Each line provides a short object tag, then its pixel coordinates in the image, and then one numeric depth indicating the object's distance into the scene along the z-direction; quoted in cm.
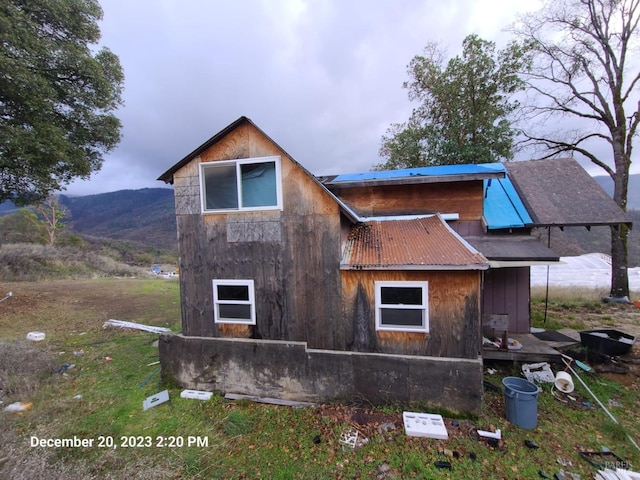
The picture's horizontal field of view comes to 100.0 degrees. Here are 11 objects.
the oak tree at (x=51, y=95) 834
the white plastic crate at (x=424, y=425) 463
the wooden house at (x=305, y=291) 524
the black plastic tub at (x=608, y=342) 671
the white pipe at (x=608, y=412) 440
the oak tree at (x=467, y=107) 1389
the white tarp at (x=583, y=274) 1541
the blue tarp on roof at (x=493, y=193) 741
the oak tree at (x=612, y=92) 1247
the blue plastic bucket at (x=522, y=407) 487
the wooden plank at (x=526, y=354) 661
